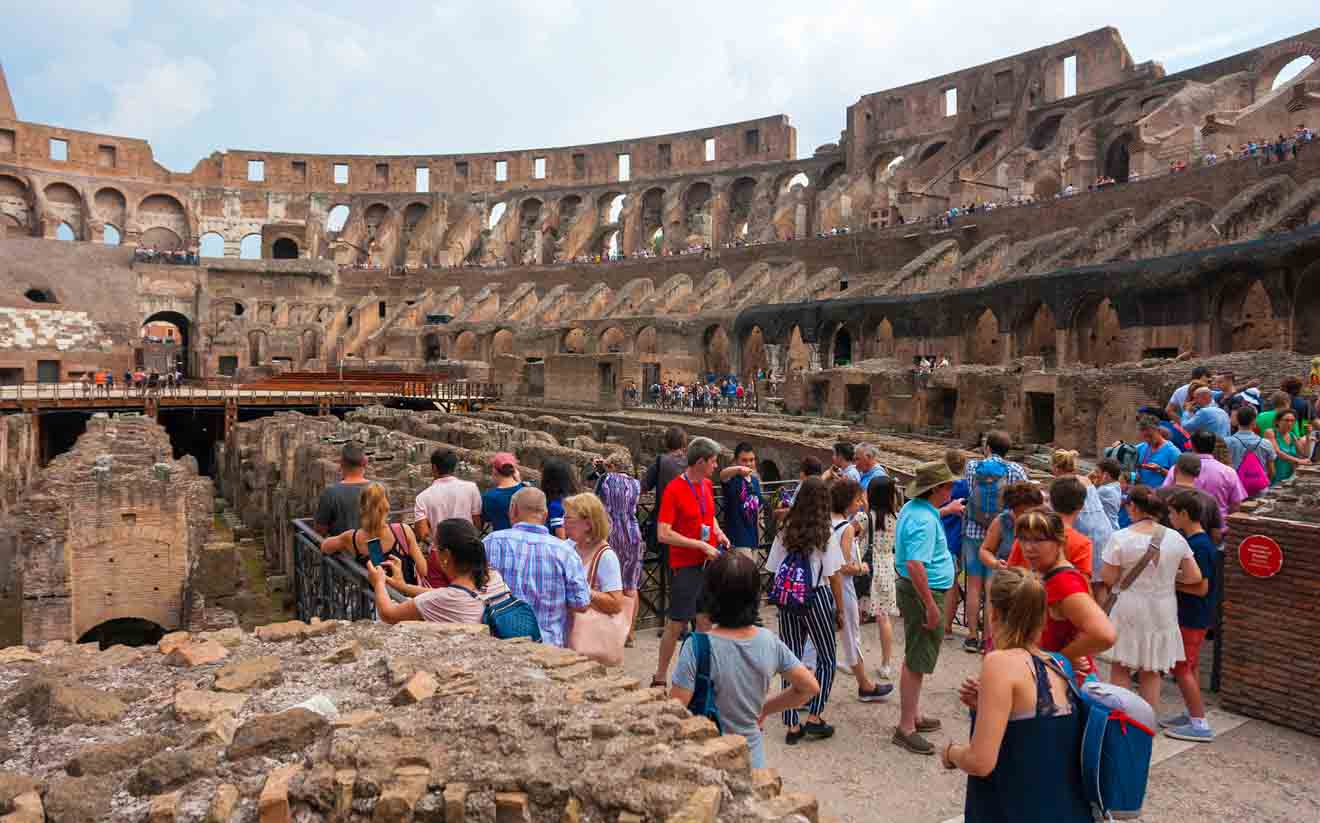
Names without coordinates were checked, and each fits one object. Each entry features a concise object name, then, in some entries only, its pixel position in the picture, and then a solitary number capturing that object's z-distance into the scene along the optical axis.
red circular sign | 5.21
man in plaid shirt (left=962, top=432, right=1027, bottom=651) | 6.03
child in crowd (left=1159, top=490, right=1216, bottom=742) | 4.93
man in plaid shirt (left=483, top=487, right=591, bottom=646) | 4.23
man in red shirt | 5.72
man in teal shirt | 4.84
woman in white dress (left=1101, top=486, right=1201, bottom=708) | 4.86
